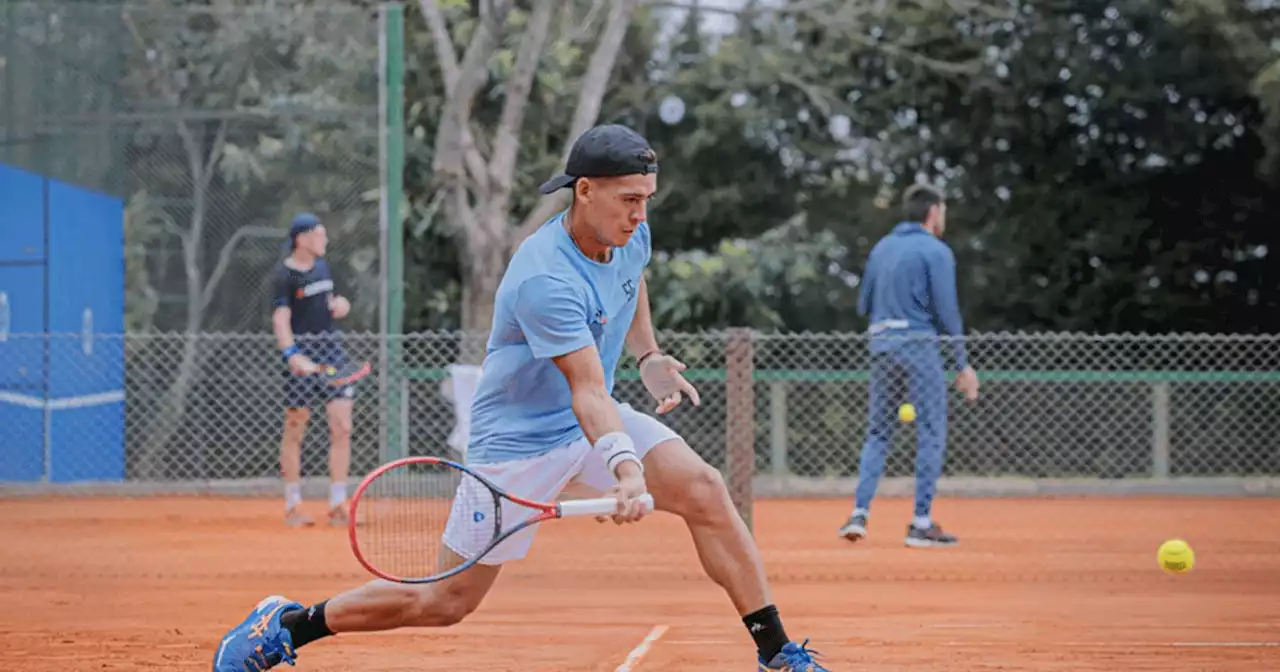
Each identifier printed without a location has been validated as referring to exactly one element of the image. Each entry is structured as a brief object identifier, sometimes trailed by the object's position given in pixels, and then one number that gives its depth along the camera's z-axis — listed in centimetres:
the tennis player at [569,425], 869
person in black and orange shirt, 2017
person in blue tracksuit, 1815
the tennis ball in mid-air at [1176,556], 1513
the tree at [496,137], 2658
